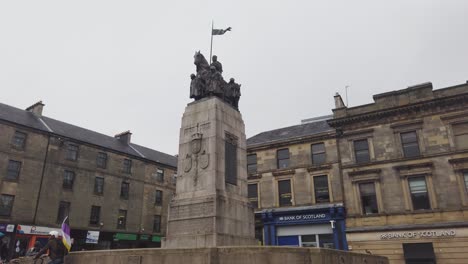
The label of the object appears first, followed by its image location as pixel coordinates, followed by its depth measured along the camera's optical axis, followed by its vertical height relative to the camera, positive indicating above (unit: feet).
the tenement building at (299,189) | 93.15 +16.47
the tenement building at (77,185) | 99.30 +20.67
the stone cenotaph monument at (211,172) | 36.94 +8.73
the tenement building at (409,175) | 78.59 +17.42
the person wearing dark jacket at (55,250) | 28.81 -0.03
